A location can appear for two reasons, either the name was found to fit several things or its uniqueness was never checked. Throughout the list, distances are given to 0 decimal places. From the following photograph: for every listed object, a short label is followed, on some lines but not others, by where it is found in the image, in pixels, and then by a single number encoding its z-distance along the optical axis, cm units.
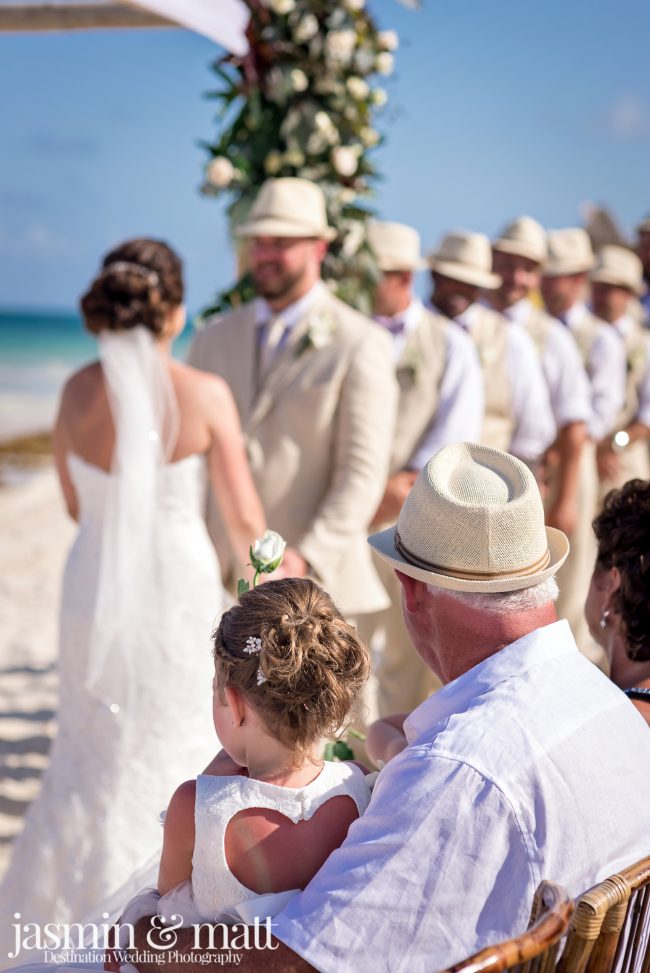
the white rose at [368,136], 550
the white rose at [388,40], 543
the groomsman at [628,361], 764
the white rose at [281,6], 514
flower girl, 188
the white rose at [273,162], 534
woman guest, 231
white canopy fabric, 479
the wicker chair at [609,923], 158
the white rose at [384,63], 544
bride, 382
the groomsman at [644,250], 870
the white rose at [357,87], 535
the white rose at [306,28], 521
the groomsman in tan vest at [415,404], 560
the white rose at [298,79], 520
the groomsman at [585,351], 702
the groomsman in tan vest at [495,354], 645
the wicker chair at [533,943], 147
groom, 444
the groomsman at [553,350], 650
